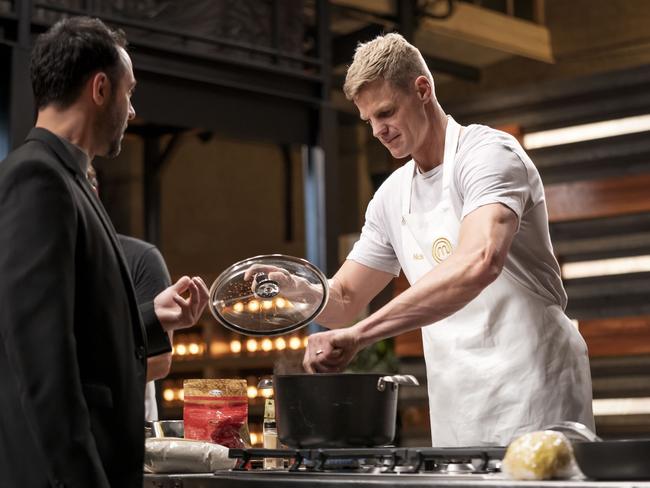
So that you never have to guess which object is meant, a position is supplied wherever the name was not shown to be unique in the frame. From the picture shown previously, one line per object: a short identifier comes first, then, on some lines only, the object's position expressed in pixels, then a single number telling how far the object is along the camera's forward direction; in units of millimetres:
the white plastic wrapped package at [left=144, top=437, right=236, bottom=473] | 2127
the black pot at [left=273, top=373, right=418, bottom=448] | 1952
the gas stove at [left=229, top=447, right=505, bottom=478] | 1749
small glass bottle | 2381
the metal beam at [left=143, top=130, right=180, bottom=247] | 8820
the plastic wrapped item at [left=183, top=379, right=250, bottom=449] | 2342
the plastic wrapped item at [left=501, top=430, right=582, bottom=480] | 1558
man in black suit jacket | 1695
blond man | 2262
